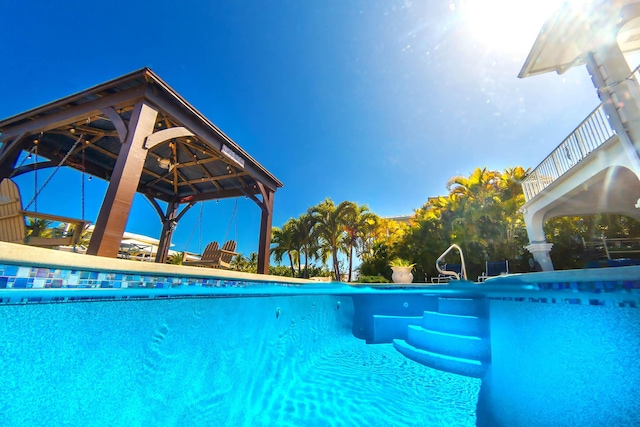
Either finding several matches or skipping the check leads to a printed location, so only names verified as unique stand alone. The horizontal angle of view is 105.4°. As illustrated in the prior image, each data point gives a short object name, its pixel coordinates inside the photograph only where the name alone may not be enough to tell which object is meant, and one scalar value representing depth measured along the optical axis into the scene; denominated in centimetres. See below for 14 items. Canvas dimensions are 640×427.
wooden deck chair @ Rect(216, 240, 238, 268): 702
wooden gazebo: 374
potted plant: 905
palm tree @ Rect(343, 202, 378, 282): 1991
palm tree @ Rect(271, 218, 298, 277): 2253
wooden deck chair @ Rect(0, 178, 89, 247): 370
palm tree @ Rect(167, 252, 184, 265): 2086
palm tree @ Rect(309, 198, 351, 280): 2004
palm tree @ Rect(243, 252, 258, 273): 2773
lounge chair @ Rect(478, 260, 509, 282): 1013
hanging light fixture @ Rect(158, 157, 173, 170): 617
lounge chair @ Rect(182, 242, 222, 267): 688
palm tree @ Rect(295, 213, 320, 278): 2144
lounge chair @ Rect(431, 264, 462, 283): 1179
